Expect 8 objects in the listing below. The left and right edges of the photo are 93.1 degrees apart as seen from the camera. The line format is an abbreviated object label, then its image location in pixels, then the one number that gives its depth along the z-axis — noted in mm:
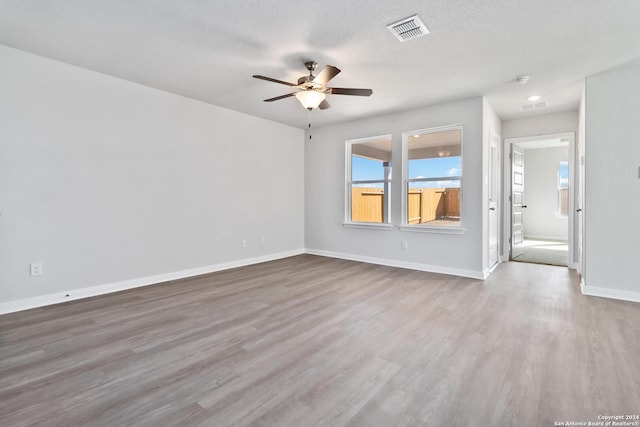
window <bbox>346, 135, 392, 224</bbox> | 5539
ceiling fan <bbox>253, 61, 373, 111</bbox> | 3022
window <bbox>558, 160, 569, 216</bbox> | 8195
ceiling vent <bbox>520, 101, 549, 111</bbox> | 4641
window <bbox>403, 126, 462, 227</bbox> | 4781
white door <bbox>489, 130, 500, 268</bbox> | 4957
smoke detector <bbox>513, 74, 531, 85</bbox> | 3602
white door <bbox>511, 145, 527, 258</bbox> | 5844
